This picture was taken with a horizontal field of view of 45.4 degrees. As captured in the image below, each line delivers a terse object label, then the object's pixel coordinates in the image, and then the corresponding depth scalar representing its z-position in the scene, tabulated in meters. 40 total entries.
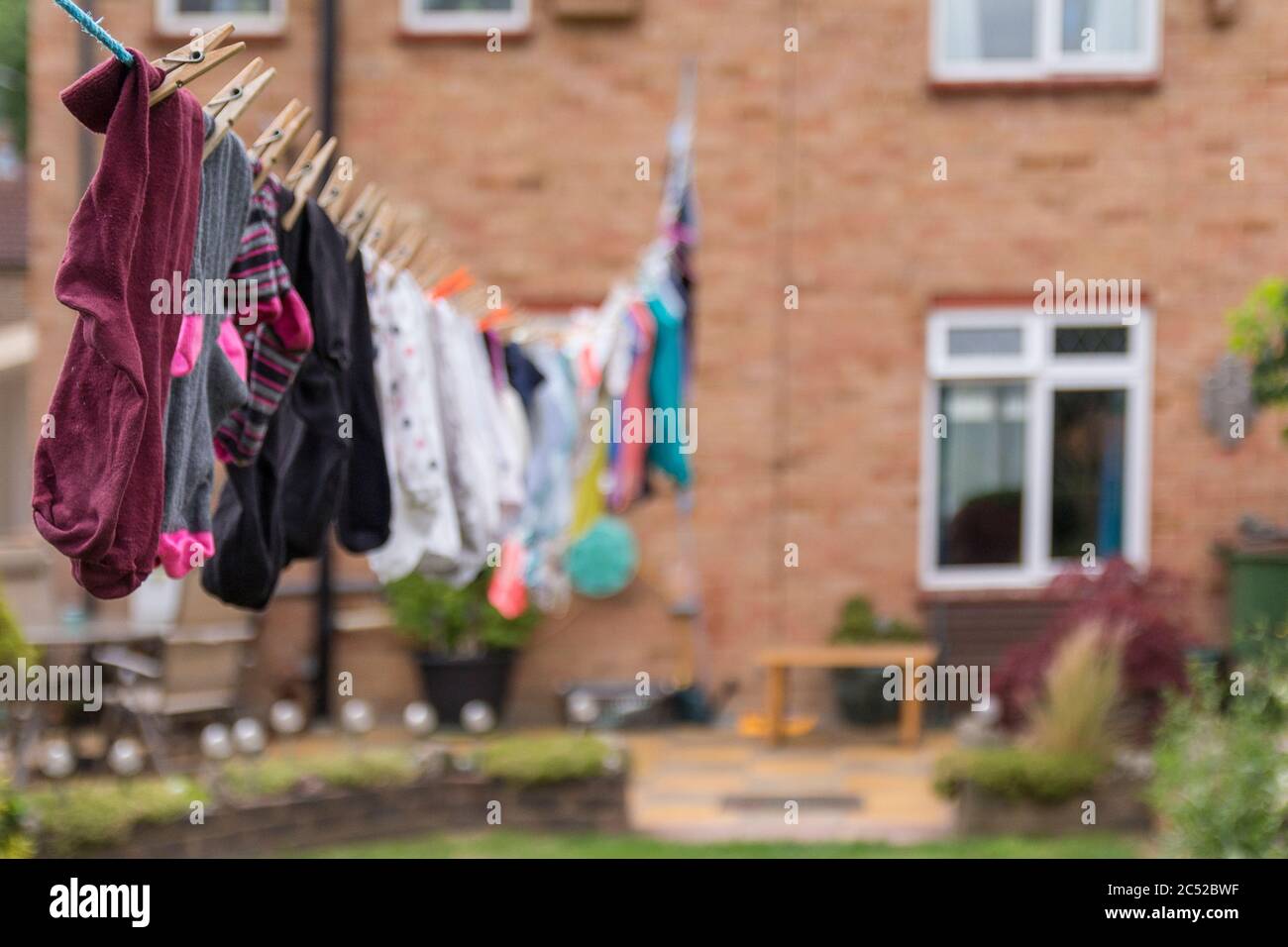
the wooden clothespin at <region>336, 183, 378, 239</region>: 3.38
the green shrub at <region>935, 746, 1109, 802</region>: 6.67
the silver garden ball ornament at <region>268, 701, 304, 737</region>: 7.95
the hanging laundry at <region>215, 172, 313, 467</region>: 2.88
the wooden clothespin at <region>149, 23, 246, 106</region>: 2.31
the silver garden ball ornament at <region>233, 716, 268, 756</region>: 7.01
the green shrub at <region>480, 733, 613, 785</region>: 6.78
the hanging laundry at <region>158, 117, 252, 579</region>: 2.50
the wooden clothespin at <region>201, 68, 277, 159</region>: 2.50
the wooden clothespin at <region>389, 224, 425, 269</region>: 3.78
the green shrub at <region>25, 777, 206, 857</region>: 5.47
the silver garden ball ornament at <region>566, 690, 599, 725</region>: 8.37
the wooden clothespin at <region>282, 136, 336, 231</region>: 2.97
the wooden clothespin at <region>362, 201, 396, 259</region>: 3.55
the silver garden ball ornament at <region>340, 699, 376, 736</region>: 7.27
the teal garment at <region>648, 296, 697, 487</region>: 6.42
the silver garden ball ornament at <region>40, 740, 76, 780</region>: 6.82
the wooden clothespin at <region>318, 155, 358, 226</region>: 3.30
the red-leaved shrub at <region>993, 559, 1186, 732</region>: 7.33
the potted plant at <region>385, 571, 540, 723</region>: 9.34
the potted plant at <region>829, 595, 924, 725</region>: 9.33
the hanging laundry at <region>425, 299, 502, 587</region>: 4.00
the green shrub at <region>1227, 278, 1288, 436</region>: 5.83
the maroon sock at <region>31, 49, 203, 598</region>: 2.18
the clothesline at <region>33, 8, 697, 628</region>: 2.22
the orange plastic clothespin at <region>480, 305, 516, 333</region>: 4.65
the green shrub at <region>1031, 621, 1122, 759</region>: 6.76
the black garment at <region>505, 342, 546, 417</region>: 5.13
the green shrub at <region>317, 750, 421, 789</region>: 6.61
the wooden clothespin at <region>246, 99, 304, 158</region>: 2.93
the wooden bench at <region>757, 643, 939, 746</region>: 9.08
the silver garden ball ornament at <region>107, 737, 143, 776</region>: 6.68
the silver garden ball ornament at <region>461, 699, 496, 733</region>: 8.55
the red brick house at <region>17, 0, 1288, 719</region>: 9.63
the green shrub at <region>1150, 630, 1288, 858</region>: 5.22
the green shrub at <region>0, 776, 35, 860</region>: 5.02
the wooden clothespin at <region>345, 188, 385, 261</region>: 3.34
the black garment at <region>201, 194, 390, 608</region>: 2.99
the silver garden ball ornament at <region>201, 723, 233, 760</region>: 6.71
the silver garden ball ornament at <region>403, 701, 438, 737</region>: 8.22
